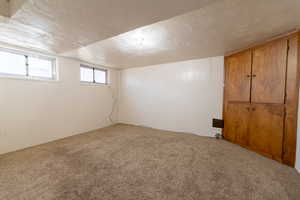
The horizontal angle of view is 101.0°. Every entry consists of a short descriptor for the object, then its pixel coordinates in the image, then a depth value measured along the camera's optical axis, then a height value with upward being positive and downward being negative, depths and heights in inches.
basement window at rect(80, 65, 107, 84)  140.5 +22.4
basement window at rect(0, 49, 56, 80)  88.9 +21.6
